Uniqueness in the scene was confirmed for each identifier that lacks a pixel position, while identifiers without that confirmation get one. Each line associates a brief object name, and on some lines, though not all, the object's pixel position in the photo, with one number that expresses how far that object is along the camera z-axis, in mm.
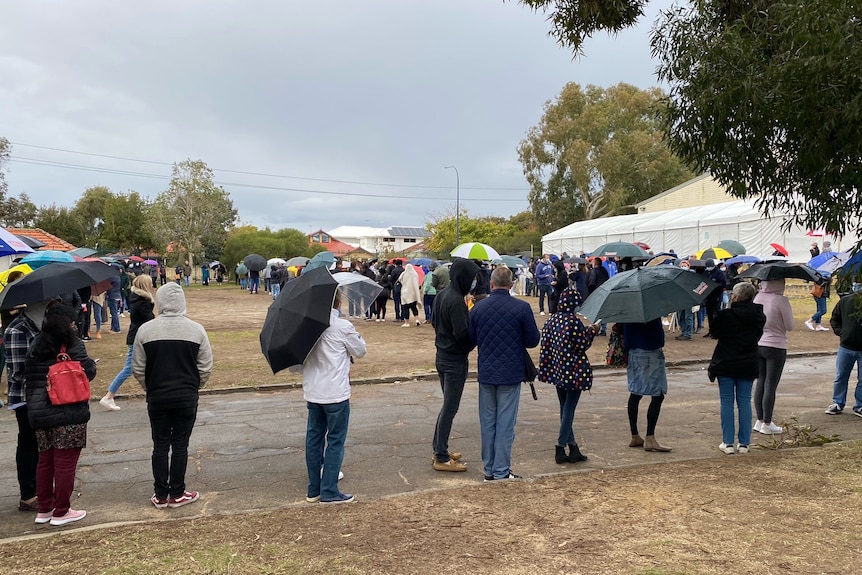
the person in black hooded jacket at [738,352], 6570
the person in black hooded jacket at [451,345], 6020
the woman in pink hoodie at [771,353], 7605
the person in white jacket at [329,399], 5312
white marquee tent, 29328
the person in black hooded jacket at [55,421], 4922
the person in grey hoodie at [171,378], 5254
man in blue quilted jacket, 5828
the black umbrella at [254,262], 37469
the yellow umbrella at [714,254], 18875
